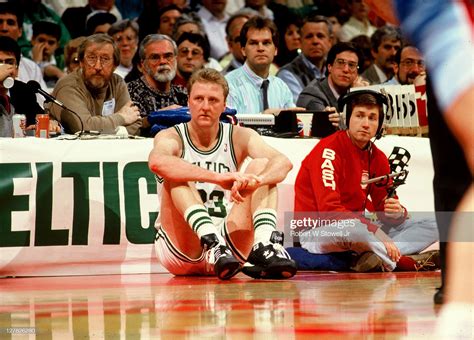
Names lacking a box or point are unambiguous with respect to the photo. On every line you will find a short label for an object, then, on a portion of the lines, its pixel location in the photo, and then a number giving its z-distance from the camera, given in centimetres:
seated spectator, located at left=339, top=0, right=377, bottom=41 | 2290
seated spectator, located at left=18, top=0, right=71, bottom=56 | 1992
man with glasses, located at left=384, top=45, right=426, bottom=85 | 1775
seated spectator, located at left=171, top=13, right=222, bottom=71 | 1846
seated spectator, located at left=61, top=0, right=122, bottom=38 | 2037
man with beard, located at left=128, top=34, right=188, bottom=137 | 1545
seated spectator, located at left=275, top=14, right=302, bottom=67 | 2111
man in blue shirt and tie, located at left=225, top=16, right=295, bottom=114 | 1651
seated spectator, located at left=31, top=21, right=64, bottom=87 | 1922
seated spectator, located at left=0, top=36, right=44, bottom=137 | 1456
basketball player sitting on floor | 1169
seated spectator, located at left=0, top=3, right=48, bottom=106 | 1843
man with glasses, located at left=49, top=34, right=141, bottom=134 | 1438
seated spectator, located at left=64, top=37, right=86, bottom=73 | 1772
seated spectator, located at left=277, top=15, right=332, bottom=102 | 1911
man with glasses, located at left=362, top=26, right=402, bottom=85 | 2040
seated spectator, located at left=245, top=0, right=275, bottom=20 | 2198
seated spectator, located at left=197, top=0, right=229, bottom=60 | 2122
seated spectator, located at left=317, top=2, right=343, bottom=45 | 2270
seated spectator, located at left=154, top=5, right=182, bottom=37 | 2006
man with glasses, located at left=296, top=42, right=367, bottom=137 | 1651
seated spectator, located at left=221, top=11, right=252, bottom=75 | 1967
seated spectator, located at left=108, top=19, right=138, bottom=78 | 1908
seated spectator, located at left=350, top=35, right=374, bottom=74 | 2122
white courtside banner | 1307
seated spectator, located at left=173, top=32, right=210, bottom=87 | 1773
